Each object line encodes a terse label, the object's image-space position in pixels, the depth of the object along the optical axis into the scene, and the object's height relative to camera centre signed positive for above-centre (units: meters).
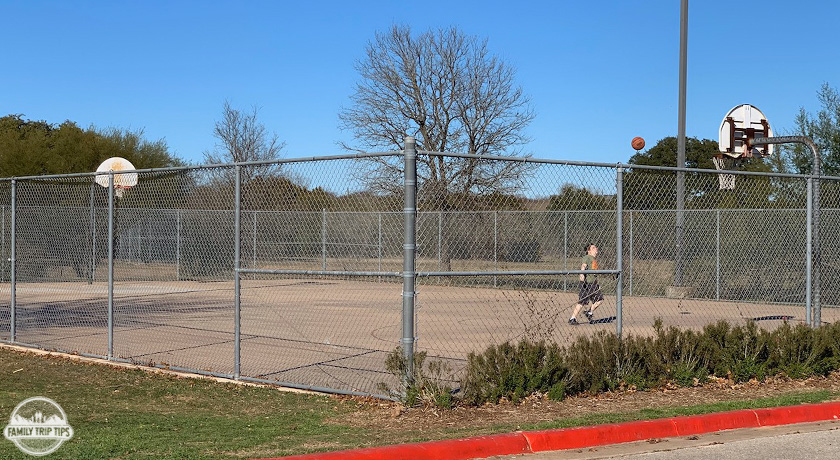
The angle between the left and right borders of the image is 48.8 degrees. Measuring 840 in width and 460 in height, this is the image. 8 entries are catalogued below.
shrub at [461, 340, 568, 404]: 8.39 -1.26
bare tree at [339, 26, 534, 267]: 29.50 +4.16
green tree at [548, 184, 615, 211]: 15.84 +0.75
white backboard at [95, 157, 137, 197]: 19.20 +1.29
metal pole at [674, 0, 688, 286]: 21.06 +3.81
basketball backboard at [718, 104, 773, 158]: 15.12 +1.78
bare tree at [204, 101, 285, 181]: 39.94 +3.91
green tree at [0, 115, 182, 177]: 31.12 +2.81
